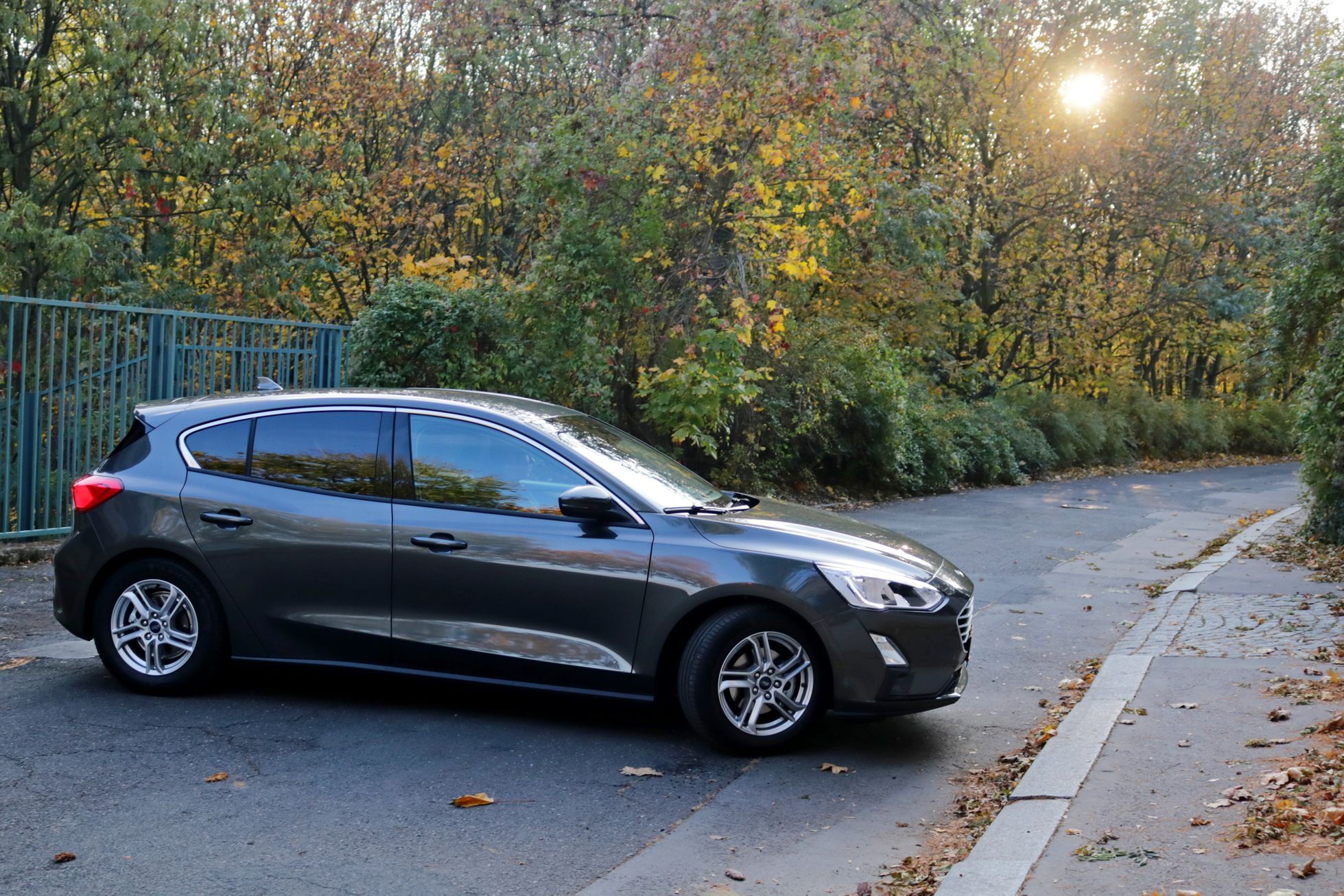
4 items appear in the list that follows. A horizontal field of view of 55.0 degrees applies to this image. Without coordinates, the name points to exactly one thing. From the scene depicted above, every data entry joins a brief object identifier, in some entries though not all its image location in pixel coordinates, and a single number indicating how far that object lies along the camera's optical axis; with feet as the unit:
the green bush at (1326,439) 41.83
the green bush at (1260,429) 127.03
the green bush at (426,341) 48.39
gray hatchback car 19.39
